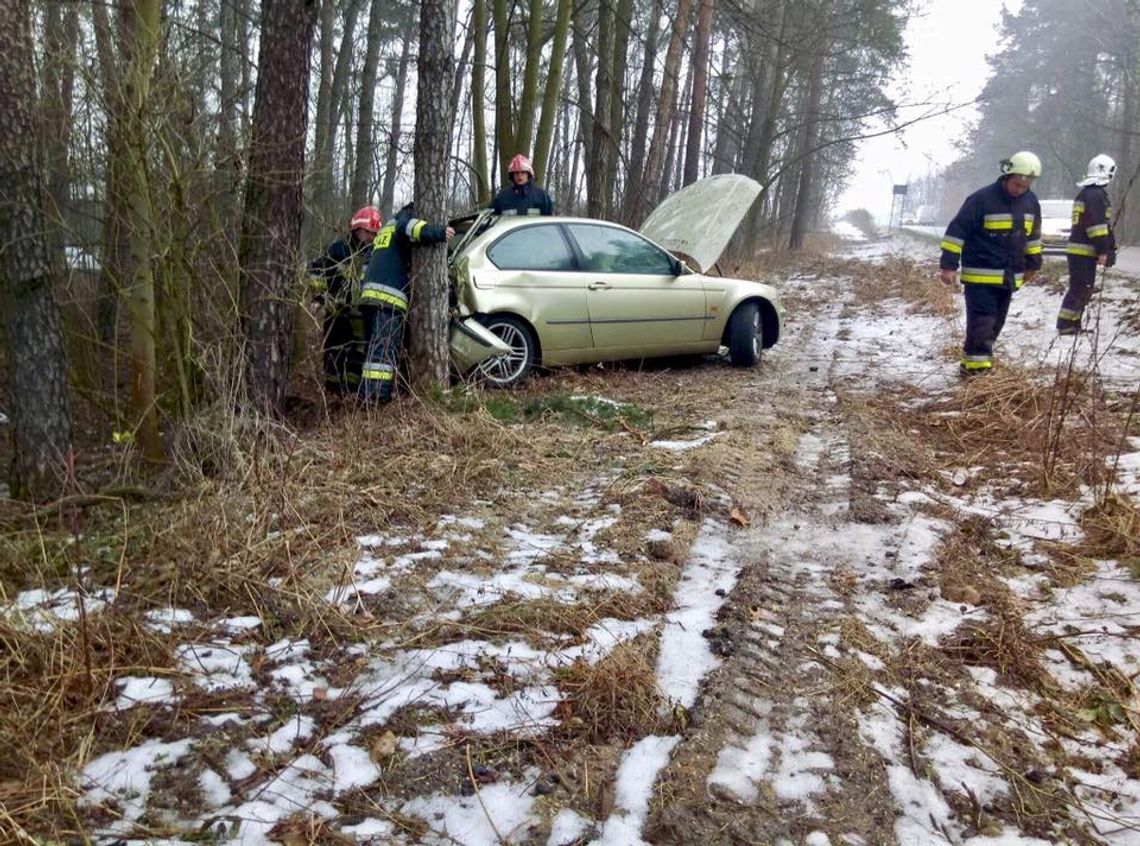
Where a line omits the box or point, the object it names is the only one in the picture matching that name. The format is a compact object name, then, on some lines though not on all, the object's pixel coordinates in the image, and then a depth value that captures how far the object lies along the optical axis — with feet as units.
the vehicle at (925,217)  225.52
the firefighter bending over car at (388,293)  19.07
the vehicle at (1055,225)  61.21
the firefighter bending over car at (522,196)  27.12
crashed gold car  22.12
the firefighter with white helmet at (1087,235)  26.66
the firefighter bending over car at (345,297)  20.03
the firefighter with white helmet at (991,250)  21.89
